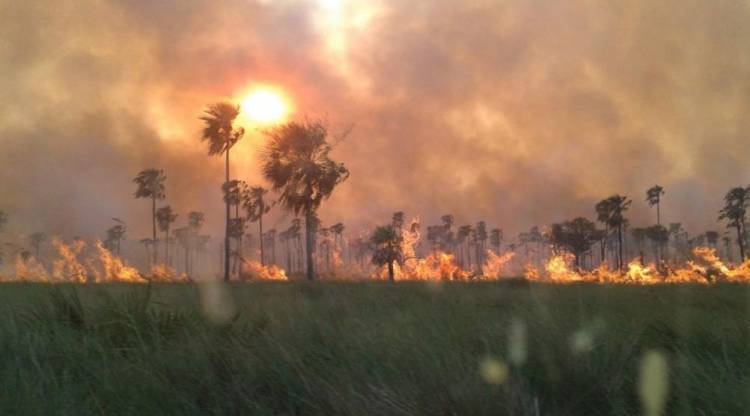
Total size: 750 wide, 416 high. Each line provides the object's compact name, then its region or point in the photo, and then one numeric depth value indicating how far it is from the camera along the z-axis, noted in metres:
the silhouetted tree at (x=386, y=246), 42.28
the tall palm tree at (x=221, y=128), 44.16
